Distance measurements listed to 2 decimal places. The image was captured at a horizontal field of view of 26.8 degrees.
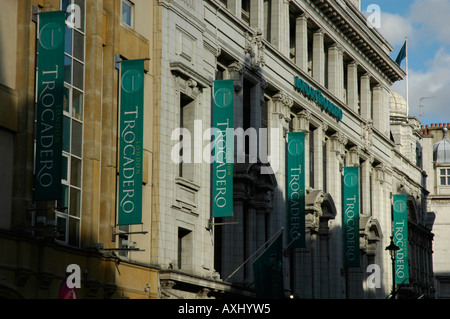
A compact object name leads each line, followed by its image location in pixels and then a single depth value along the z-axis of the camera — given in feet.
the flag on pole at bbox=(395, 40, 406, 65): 244.01
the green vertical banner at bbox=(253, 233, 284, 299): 125.29
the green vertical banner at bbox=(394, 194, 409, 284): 213.87
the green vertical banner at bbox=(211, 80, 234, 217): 125.70
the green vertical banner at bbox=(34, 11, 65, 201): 88.99
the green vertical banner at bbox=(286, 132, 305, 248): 156.87
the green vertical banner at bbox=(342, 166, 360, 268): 185.06
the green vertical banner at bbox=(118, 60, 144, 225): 103.56
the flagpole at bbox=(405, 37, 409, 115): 275.57
